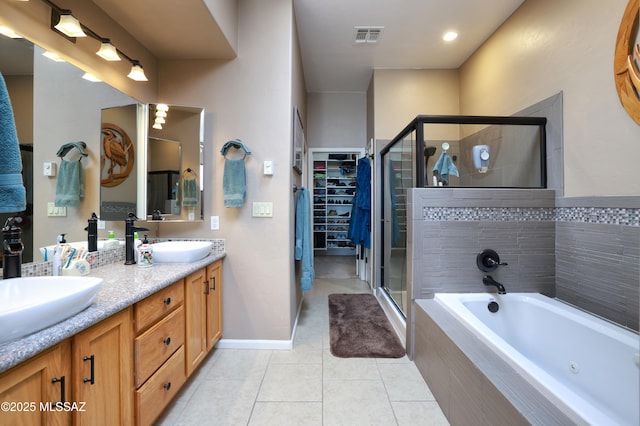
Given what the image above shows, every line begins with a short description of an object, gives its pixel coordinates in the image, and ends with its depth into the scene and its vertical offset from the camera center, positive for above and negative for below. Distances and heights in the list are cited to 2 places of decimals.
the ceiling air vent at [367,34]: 2.67 +1.88
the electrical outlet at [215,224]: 2.17 -0.08
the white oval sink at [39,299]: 0.72 -0.29
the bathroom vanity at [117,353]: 0.75 -0.54
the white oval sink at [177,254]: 1.76 -0.27
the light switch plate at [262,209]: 2.14 +0.04
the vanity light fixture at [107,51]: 1.62 +1.02
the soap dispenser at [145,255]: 1.67 -0.26
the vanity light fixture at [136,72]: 1.85 +1.00
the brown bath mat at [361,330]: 2.13 -1.10
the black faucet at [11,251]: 1.09 -0.15
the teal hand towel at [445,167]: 2.17 +0.39
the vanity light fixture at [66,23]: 1.37 +1.01
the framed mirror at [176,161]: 2.09 +0.43
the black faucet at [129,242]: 1.70 -0.18
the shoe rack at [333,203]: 5.86 +0.25
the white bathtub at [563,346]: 1.06 -0.71
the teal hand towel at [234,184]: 2.07 +0.24
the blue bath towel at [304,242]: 2.46 -0.27
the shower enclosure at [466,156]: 2.08 +0.50
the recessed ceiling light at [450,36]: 2.71 +1.86
